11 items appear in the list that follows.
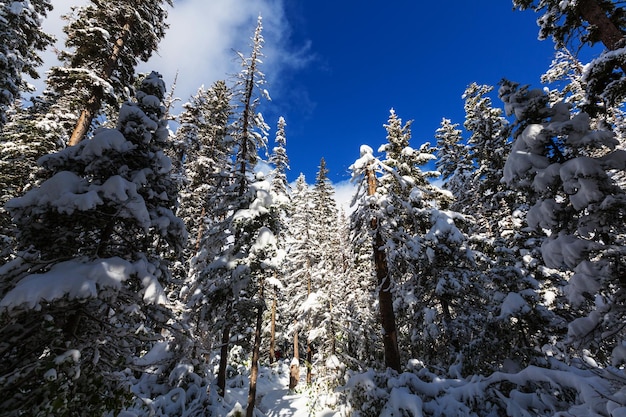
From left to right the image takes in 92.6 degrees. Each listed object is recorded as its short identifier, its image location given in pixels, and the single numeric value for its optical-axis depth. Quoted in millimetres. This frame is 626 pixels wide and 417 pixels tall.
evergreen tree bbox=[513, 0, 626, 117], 6879
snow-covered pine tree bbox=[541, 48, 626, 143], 18953
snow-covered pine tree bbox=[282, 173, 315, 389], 24156
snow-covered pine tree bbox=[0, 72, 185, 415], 5113
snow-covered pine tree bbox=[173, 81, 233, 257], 20856
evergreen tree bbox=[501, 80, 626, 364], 5734
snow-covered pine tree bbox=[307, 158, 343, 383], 21562
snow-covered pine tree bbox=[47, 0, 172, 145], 11961
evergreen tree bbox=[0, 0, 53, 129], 12484
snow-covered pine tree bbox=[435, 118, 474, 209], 22094
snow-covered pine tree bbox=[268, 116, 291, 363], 23650
